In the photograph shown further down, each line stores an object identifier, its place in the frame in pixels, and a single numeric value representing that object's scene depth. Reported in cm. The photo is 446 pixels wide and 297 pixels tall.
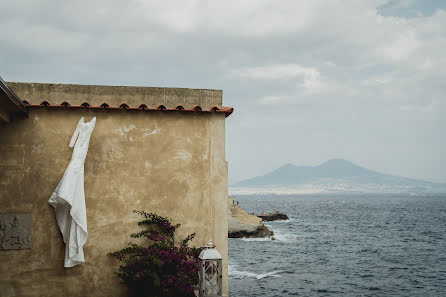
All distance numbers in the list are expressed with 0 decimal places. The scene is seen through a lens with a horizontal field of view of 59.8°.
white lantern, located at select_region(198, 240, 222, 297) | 549
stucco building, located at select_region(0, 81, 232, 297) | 605
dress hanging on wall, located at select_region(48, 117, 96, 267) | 559
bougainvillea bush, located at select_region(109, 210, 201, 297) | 567
